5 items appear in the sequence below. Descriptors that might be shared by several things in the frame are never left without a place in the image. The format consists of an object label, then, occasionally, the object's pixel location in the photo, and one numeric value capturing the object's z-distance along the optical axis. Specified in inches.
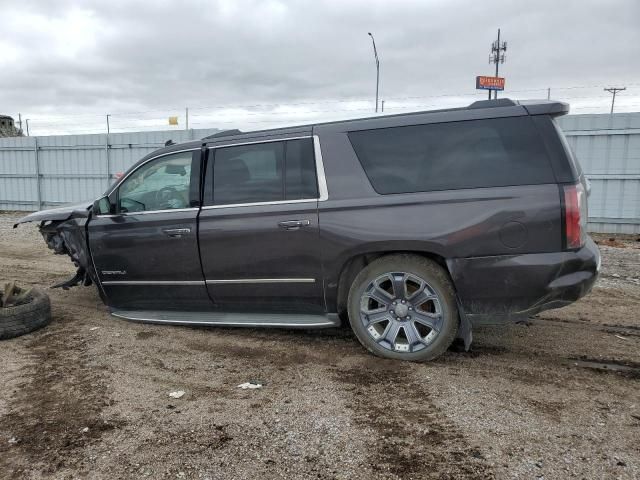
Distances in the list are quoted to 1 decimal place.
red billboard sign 1141.1
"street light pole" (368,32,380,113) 829.8
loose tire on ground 180.5
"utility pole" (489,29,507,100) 1369.0
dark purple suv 135.6
